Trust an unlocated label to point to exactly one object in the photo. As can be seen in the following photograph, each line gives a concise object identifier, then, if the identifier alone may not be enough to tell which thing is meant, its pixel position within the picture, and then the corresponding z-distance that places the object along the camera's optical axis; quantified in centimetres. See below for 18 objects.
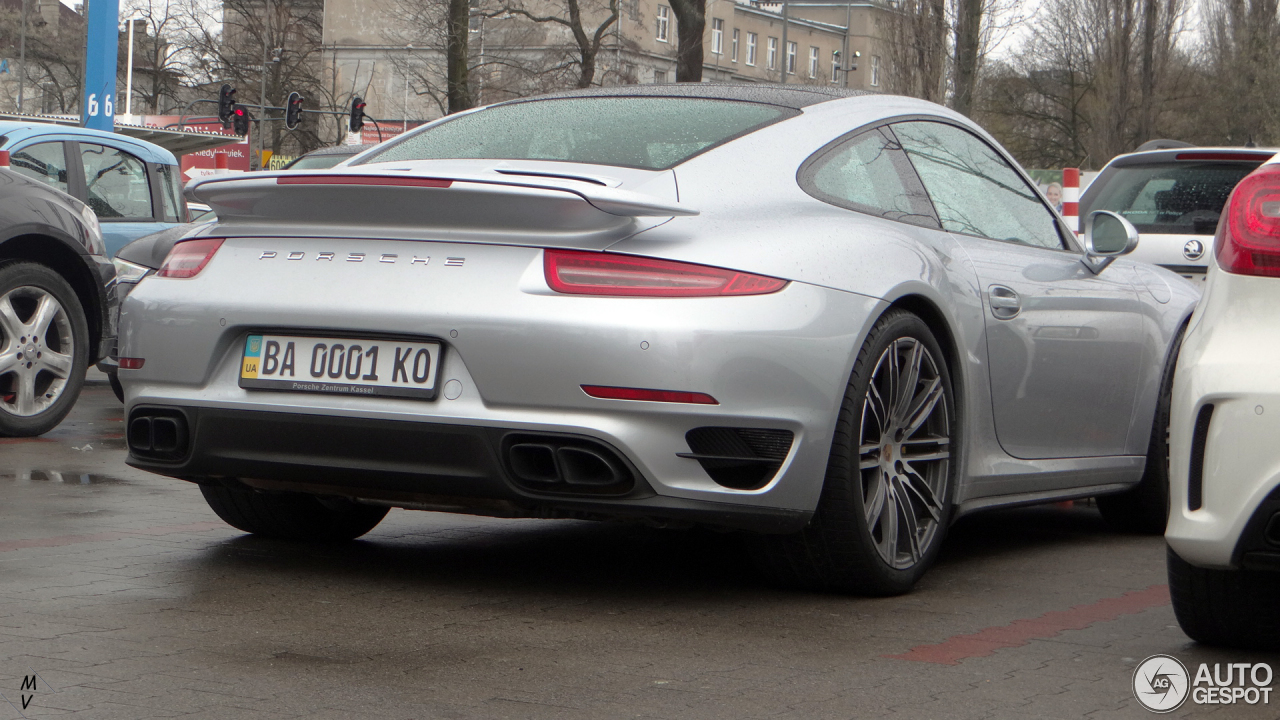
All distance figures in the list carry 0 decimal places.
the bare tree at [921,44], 3666
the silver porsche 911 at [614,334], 388
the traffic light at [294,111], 5019
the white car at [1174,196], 955
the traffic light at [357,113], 4659
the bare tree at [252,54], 6594
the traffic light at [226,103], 5216
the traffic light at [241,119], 5338
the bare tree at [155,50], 6494
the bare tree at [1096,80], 5197
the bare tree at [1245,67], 5059
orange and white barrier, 1304
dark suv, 764
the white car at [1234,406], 335
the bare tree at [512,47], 3919
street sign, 2522
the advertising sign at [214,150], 3791
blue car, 1028
